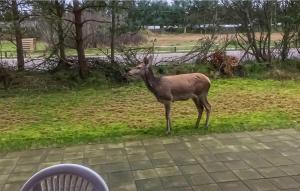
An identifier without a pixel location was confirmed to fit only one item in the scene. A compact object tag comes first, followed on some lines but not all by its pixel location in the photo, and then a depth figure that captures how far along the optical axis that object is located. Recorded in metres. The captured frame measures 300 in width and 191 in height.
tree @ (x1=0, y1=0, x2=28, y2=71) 10.80
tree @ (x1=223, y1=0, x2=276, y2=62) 13.47
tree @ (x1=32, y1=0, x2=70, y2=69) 10.95
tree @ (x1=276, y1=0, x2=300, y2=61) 13.39
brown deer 6.64
